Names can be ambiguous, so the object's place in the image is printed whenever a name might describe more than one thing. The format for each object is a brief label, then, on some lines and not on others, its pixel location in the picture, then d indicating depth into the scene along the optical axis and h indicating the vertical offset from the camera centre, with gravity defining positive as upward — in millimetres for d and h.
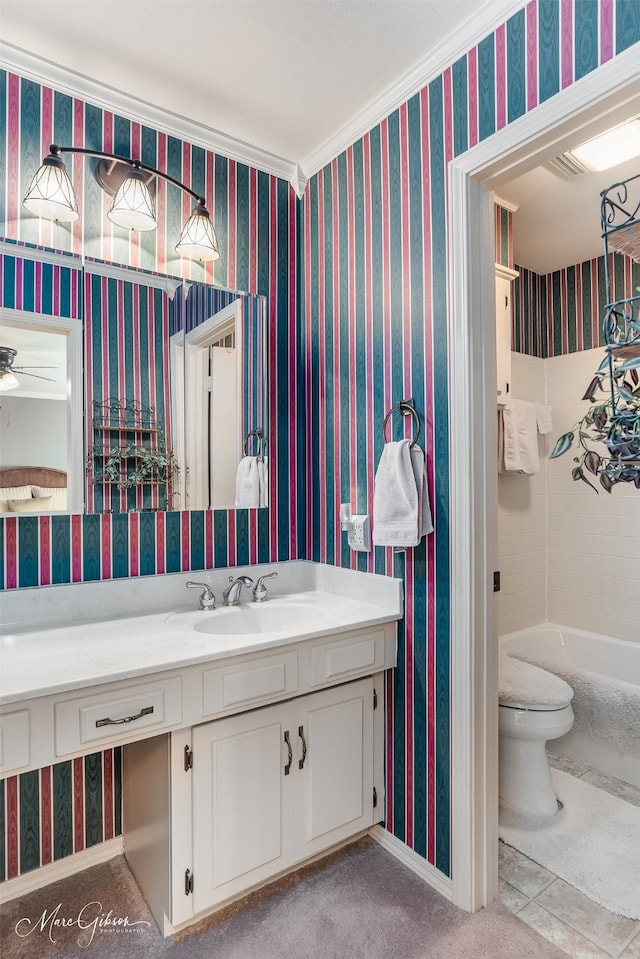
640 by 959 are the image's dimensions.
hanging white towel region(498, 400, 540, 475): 2898 +225
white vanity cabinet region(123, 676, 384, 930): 1518 -931
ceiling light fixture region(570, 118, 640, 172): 2070 +1278
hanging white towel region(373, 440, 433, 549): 1757 -51
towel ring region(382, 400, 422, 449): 1836 +245
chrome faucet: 2061 -399
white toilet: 2172 -1012
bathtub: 2416 -1039
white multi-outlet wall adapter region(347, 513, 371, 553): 2043 -185
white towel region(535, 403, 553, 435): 3135 +354
